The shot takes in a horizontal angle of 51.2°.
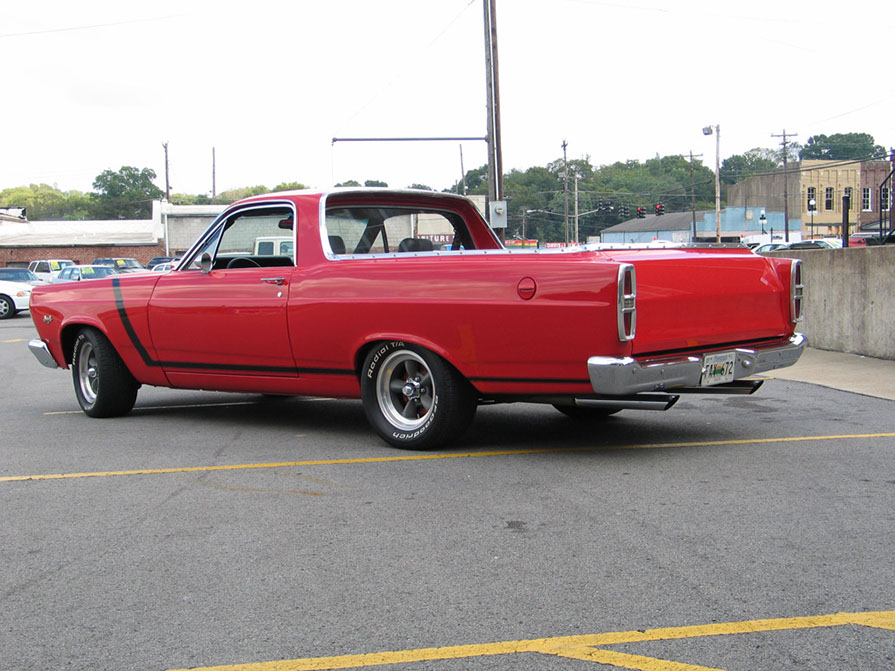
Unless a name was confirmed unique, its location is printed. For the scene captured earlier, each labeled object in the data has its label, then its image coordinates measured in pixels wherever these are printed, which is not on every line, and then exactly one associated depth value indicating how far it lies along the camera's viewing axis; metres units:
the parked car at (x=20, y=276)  29.56
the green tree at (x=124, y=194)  114.19
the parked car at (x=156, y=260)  43.51
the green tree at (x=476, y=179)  86.22
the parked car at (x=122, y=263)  42.78
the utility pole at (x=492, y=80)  22.84
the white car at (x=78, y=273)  33.66
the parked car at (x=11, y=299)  27.64
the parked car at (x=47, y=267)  39.66
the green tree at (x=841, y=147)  115.56
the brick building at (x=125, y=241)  63.12
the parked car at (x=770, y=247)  35.49
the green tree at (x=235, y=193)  90.41
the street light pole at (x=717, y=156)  54.84
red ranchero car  5.49
